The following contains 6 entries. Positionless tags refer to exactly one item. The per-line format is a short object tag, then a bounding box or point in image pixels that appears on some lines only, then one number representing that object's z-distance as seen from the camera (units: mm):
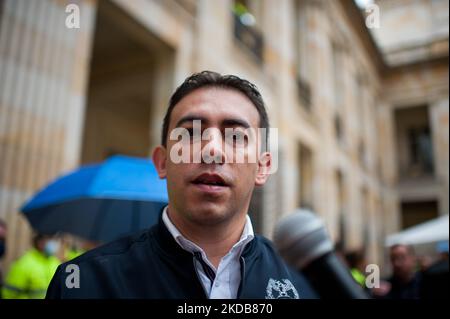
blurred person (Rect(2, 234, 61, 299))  3877
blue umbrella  3117
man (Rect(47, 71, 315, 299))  1010
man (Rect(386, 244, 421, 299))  4566
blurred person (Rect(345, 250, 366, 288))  5195
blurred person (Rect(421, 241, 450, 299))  2467
